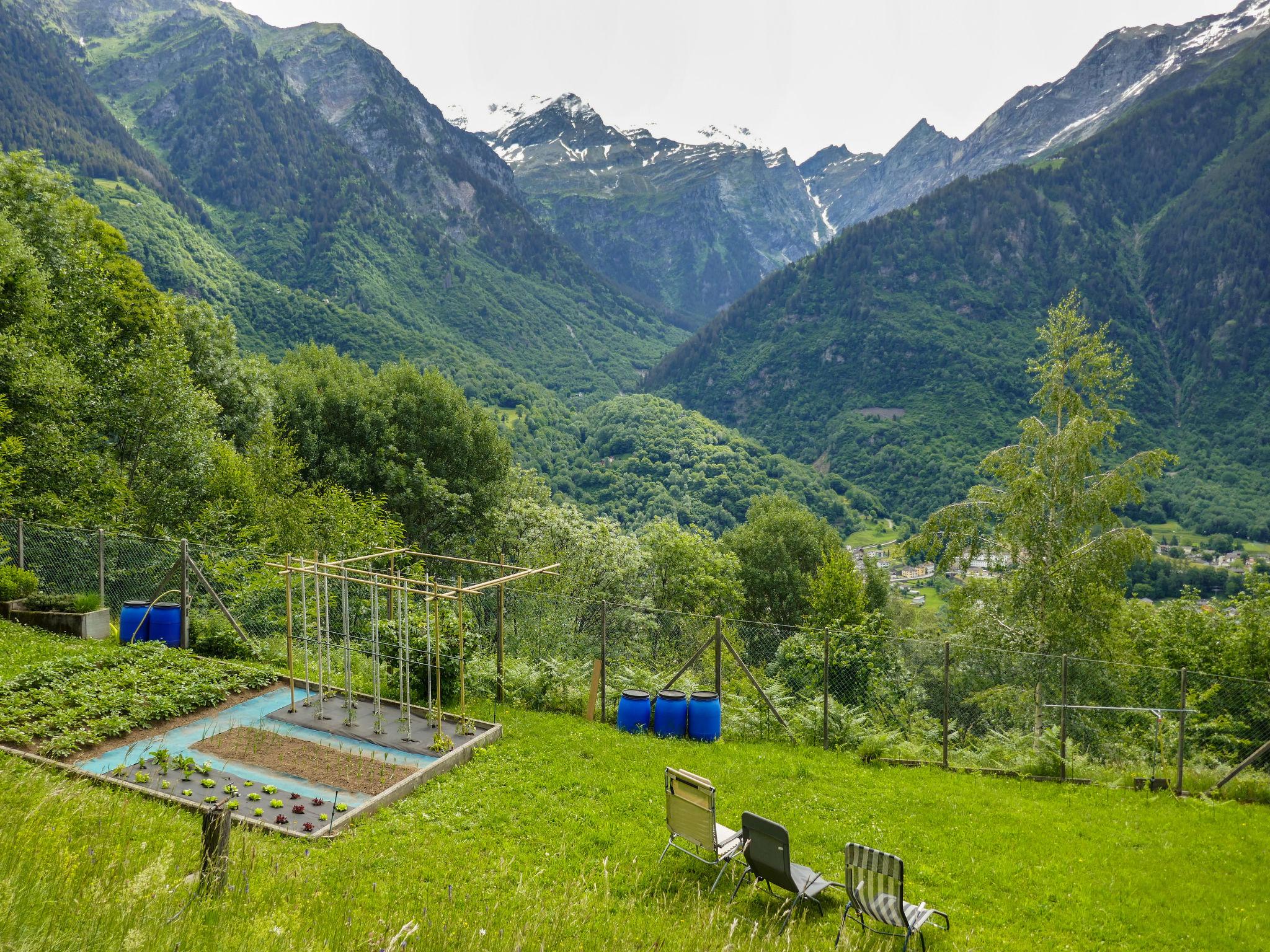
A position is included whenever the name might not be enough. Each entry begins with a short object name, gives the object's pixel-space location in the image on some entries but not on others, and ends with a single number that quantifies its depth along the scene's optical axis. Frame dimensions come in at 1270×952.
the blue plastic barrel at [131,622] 13.69
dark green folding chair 6.61
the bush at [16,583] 14.50
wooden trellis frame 10.84
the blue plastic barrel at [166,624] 13.73
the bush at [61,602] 14.23
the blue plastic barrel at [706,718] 12.19
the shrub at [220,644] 13.98
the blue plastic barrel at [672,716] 12.24
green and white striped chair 6.13
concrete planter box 13.97
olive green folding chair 7.21
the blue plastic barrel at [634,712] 12.38
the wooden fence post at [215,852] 4.85
